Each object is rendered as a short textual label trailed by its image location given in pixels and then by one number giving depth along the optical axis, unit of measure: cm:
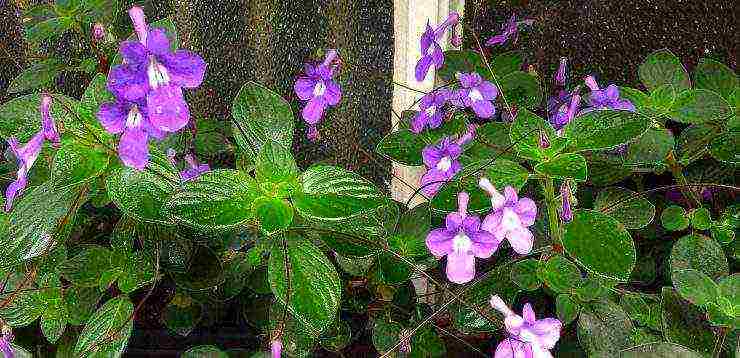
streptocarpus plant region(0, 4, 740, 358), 65
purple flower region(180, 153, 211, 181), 80
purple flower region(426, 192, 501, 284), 67
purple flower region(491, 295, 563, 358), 63
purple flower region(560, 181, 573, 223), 70
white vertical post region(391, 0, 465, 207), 108
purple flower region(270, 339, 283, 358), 66
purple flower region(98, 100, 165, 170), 62
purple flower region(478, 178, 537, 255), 65
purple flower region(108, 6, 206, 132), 60
